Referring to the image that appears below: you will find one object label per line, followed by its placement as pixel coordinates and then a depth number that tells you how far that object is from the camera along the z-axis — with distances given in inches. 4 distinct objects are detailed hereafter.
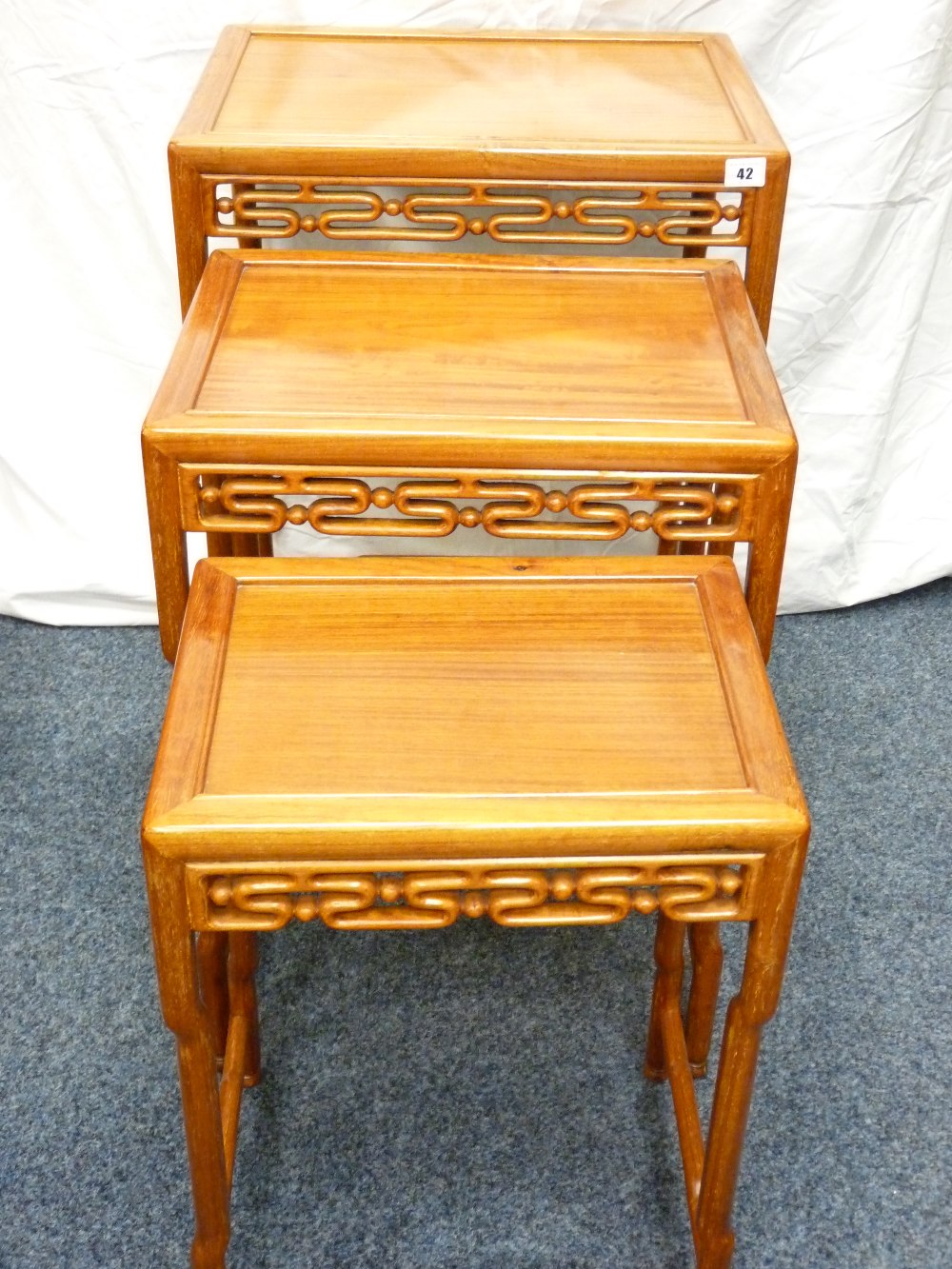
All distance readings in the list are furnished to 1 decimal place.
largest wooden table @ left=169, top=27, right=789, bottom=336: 47.3
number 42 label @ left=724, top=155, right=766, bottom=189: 47.2
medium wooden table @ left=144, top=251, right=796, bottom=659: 39.8
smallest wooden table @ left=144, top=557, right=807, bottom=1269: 31.8
